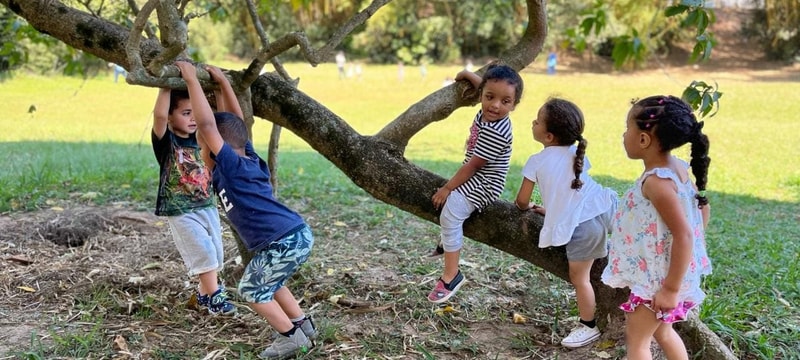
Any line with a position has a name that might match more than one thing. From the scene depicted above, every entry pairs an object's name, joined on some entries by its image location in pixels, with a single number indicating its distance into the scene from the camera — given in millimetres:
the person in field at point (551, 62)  26578
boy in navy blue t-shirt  2992
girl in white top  3020
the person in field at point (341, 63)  27188
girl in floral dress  2461
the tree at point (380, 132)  3350
